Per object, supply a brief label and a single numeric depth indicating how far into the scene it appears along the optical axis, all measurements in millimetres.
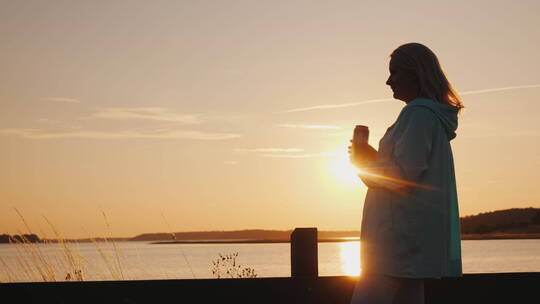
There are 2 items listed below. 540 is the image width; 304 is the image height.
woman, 3459
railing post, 5289
